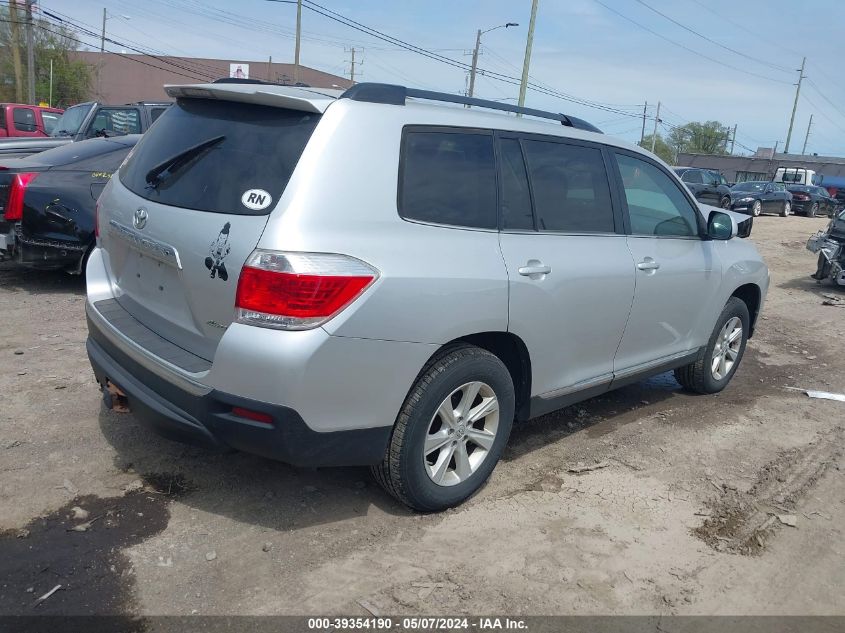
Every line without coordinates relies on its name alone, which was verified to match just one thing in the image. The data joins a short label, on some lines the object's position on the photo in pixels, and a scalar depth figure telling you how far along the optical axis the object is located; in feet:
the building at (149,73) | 195.83
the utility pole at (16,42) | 96.54
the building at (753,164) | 199.95
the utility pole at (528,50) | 82.69
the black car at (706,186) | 80.07
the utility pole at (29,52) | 92.11
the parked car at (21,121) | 53.11
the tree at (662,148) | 267.72
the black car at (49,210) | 21.91
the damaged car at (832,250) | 36.65
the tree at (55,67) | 157.85
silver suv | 9.20
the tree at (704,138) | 304.50
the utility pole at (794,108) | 232.53
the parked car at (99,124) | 32.68
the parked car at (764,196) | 87.25
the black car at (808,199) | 97.66
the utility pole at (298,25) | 110.86
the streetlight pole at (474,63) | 123.61
